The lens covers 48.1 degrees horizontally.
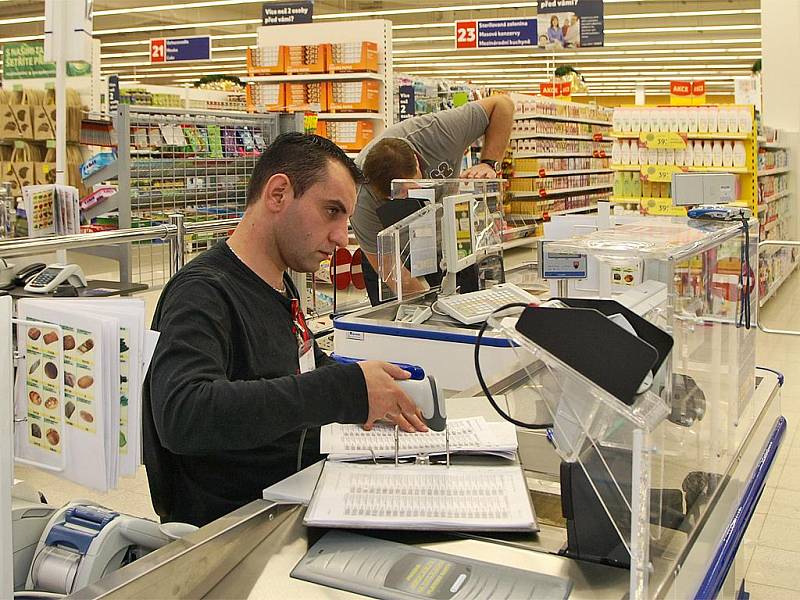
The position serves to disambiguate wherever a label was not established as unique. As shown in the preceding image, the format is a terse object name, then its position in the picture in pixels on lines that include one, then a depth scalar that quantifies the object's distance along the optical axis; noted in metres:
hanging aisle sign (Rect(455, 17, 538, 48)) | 14.66
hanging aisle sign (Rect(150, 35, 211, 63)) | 17.73
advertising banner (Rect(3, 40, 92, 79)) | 10.92
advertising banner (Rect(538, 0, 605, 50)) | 13.93
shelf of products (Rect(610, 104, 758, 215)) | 8.19
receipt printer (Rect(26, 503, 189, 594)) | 1.51
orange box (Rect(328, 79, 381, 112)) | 9.76
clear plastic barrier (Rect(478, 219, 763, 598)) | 1.22
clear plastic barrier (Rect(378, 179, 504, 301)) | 3.57
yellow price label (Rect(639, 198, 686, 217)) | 8.40
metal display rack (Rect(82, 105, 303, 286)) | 5.79
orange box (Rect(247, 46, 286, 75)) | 10.31
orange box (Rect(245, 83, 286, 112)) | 10.33
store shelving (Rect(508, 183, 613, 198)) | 13.06
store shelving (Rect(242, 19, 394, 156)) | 9.77
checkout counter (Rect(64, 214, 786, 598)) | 1.23
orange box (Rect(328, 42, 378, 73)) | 9.76
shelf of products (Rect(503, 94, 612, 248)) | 13.02
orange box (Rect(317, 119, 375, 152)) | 9.73
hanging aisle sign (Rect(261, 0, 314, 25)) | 13.84
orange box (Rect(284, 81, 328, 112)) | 10.00
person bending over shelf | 4.01
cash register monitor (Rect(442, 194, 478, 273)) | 3.62
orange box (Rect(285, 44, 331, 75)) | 10.01
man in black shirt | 1.66
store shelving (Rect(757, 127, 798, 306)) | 8.91
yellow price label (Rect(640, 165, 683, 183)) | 8.44
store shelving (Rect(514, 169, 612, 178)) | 12.99
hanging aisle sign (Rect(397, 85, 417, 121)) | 10.87
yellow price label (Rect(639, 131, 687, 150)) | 8.31
